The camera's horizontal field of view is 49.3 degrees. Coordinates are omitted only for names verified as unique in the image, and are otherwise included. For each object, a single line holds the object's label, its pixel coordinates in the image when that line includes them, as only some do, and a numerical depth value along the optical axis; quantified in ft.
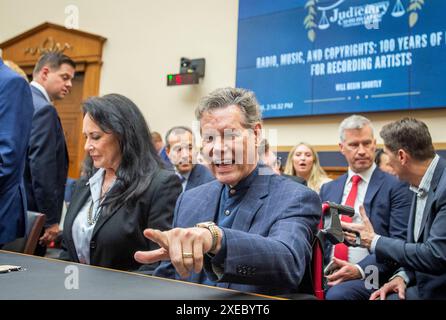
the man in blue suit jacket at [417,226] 6.69
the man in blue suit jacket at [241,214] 3.60
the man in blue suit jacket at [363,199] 8.27
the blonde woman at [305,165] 13.03
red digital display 19.63
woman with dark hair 6.17
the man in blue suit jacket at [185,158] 12.03
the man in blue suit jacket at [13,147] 6.06
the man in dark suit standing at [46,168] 9.31
